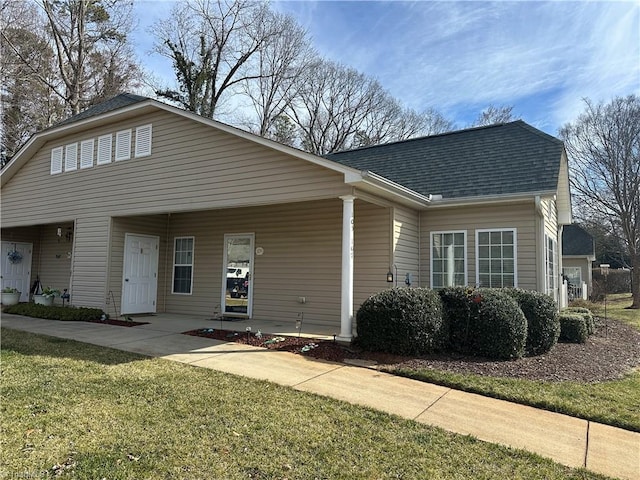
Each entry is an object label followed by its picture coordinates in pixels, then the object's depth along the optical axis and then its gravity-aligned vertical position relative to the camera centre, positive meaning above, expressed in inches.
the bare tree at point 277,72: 1031.6 +500.1
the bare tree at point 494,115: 1094.2 +430.6
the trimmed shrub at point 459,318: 261.4 -26.5
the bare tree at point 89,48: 845.2 +464.3
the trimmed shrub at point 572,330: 314.0 -38.5
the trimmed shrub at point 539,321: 266.5 -27.7
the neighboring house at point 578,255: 986.7 +54.3
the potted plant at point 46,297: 475.8 -32.5
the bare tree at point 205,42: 950.4 +525.2
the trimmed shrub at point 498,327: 246.1 -29.9
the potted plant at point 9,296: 518.6 -35.8
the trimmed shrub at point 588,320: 344.5 -34.6
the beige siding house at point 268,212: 331.9 +55.8
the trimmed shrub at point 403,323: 247.9 -28.8
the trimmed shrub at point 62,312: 395.5 -42.5
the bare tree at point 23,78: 740.6 +352.2
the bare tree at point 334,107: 1177.4 +470.3
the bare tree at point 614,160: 720.3 +212.7
